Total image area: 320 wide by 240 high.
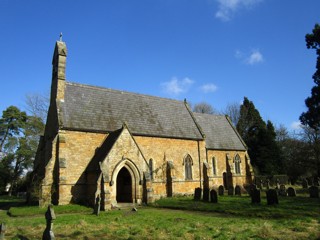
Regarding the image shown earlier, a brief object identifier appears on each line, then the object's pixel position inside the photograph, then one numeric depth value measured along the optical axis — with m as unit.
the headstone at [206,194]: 22.55
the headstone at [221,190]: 27.99
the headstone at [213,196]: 21.28
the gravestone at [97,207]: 17.29
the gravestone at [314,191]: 22.49
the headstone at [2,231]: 9.27
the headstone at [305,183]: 33.92
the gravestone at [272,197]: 18.28
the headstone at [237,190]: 27.69
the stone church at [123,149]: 22.02
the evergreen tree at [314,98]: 24.20
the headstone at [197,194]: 23.95
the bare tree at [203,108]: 63.97
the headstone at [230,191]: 28.14
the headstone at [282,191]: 25.20
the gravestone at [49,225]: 9.22
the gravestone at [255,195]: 19.38
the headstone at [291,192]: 24.12
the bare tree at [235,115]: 58.29
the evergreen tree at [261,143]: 47.16
